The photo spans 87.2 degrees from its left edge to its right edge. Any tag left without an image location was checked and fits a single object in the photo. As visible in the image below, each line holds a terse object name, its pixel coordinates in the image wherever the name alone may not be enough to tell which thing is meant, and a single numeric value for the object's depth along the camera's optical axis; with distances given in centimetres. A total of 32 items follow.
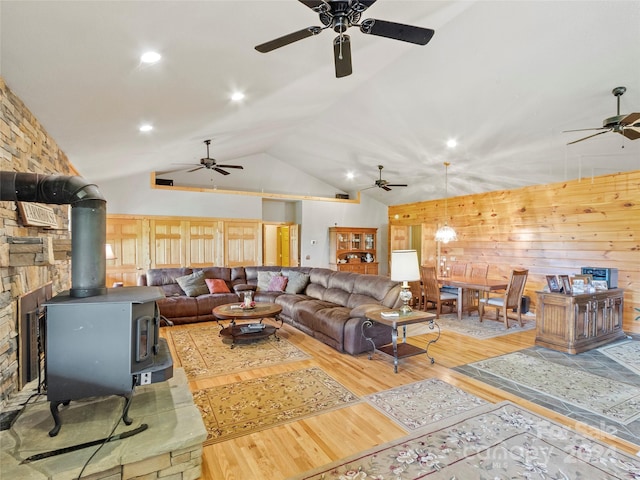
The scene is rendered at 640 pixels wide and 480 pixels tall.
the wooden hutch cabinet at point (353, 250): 919
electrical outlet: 210
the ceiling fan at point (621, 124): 318
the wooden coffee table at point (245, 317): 454
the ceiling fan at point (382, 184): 700
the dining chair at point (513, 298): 548
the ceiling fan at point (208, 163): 558
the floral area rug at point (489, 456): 203
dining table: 559
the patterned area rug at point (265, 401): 260
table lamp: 367
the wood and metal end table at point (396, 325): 361
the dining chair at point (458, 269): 734
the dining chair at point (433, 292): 611
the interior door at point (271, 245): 1026
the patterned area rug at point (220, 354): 374
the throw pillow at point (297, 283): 639
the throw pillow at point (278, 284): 656
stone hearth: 174
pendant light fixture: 673
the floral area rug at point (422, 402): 266
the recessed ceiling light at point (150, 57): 220
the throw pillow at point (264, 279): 670
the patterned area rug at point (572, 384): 284
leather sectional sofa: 426
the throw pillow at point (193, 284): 621
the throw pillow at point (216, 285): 641
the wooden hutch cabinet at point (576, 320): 429
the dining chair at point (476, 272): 661
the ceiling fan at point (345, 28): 190
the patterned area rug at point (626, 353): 386
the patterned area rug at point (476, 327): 515
